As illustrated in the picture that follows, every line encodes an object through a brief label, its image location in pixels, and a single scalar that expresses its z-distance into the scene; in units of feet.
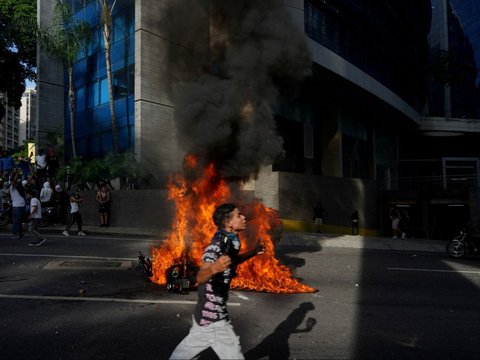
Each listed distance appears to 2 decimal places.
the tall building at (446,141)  81.66
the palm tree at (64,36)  66.54
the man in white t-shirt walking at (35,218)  33.99
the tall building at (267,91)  28.55
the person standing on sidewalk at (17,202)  34.99
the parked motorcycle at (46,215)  48.16
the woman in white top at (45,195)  48.67
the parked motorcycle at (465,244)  36.24
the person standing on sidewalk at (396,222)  62.64
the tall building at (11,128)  443.16
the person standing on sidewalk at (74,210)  40.91
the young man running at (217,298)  9.56
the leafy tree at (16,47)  81.97
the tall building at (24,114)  513.86
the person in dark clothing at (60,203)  51.29
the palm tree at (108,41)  62.21
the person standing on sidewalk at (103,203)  50.93
